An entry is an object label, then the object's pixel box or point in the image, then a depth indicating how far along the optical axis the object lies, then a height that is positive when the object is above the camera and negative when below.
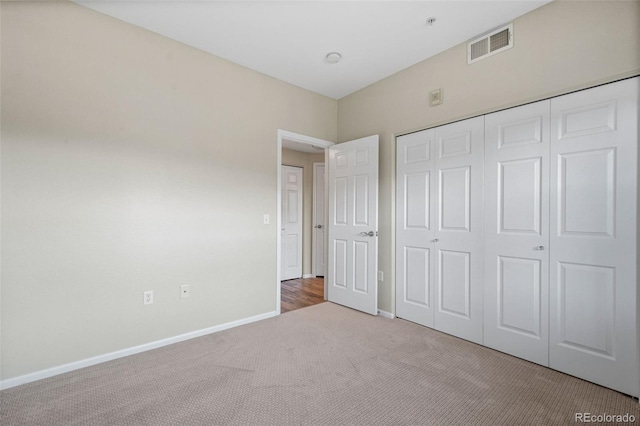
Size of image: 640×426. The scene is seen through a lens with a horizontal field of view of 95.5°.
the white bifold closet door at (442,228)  2.60 -0.16
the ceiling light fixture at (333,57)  2.86 +1.55
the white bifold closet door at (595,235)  1.84 -0.16
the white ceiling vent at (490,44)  2.37 +1.43
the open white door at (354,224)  3.34 -0.15
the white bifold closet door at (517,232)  2.20 -0.16
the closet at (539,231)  1.87 -0.16
